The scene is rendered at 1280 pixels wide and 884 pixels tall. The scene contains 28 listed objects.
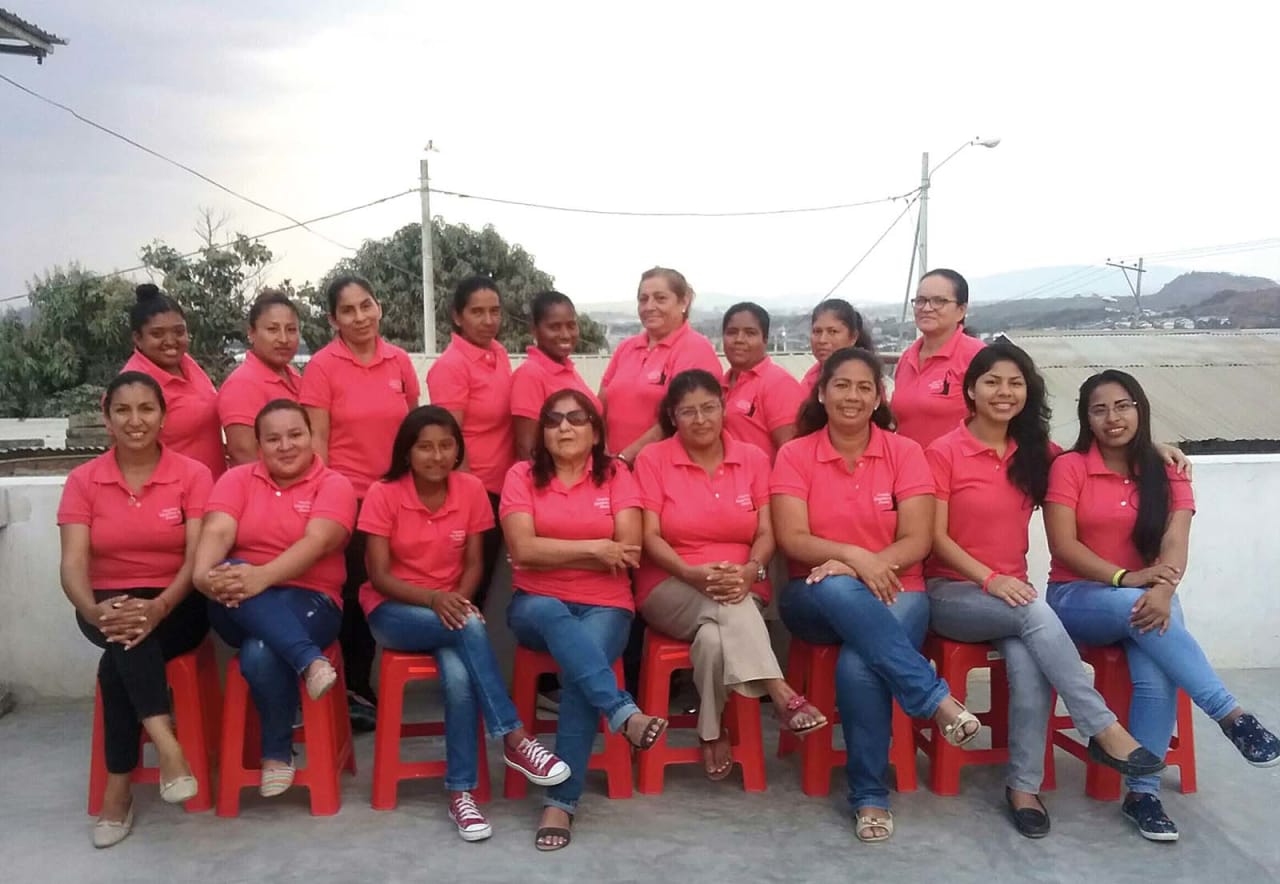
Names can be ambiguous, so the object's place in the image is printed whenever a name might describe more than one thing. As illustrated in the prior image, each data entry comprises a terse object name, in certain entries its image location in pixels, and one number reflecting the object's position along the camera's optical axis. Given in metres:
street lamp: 18.45
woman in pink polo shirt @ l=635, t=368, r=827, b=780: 2.97
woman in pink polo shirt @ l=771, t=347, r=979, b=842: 2.84
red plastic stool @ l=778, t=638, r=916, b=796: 3.06
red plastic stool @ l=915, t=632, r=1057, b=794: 3.05
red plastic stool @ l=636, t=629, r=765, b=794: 3.06
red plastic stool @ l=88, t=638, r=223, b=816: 2.94
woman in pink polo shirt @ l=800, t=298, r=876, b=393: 3.87
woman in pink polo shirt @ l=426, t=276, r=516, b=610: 3.62
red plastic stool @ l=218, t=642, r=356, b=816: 2.91
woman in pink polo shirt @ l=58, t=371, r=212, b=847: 2.81
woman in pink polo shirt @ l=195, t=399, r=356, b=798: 2.88
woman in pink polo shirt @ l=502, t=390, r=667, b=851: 2.89
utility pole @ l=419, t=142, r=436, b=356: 16.66
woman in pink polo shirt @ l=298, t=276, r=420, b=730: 3.47
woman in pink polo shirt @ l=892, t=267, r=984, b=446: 3.56
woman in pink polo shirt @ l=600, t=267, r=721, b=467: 3.74
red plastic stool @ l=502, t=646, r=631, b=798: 3.03
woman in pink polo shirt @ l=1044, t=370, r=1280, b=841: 2.90
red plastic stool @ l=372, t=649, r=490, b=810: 2.96
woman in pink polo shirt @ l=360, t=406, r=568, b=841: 2.88
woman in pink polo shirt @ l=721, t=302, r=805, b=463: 3.73
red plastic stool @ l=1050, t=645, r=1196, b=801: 3.04
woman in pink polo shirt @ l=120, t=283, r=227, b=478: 3.43
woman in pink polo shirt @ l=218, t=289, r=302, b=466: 3.42
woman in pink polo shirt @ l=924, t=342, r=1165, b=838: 2.89
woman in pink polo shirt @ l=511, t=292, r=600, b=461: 3.66
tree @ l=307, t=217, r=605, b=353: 23.34
